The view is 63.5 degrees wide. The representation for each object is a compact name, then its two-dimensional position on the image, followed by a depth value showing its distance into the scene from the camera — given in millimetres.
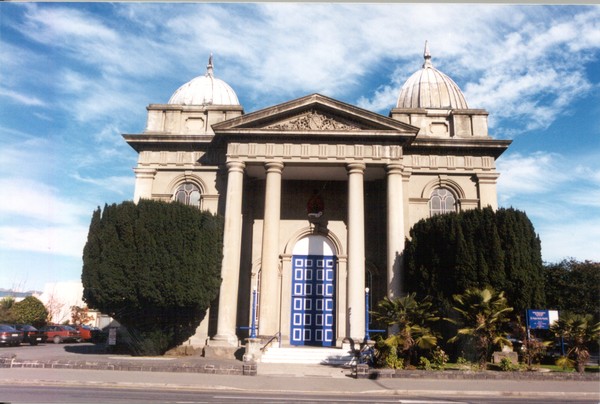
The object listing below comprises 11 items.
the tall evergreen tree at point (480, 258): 19422
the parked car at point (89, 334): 33969
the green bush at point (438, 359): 17000
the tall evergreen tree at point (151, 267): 19797
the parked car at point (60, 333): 34125
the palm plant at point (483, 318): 17062
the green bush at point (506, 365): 16747
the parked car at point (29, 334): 30141
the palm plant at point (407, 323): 17062
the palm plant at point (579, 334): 16641
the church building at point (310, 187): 22062
